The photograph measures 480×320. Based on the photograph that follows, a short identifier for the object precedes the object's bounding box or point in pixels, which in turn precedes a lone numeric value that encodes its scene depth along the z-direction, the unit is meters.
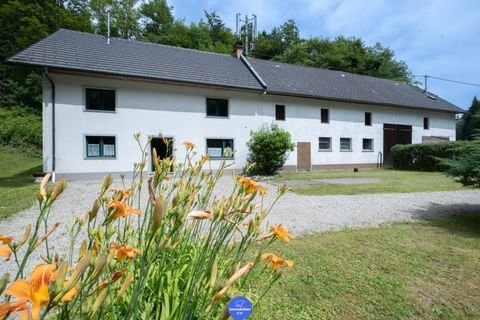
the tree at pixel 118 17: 34.19
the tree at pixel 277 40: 42.75
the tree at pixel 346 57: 38.22
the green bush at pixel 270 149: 15.39
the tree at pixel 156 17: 38.00
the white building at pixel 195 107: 13.01
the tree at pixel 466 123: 41.69
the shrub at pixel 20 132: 23.09
